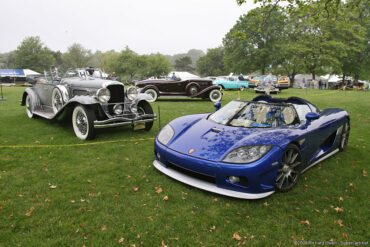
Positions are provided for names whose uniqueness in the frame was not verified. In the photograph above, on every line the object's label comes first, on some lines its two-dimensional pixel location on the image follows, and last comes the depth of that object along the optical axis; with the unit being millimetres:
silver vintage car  5824
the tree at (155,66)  60500
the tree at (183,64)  92438
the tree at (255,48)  38219
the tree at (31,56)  64688
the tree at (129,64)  60275
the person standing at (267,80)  21438
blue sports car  3205
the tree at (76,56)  79312
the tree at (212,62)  72188
